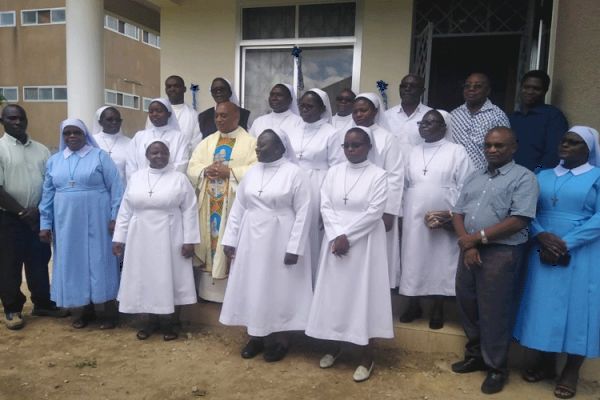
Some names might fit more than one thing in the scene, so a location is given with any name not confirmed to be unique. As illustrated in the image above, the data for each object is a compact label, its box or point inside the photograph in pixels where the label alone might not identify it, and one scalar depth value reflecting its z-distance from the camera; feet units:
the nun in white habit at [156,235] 14.66
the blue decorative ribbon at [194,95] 25.78
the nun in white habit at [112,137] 17.35
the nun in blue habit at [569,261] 11.09
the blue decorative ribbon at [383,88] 22.25
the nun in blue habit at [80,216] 15.49
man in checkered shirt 14.02
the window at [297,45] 24.58
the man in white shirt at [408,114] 15.43
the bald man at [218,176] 15.06
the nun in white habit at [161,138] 16.03
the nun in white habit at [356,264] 12.33
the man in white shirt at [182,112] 18.12
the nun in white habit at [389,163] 13.52
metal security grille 22.35
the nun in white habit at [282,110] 16.33
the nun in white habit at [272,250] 13.15
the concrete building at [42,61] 75.10
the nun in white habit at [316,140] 15.16
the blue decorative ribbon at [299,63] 23.25
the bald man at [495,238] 11.27
